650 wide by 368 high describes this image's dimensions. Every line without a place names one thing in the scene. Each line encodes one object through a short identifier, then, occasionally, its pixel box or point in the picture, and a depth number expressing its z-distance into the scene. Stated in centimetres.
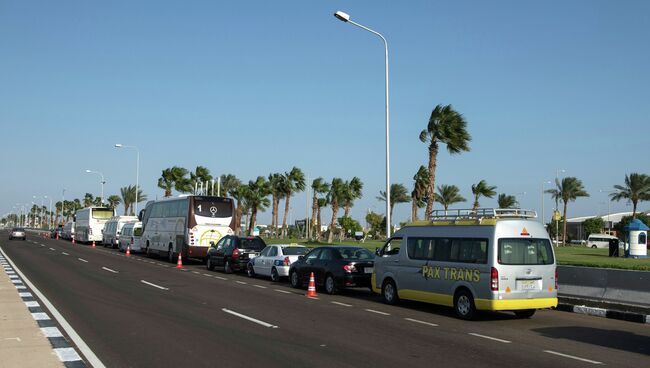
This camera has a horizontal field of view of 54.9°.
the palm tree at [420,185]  6297
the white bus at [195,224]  3331
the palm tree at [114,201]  13100
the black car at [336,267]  1883
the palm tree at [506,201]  9088
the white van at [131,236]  4472
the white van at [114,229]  5481
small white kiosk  3719
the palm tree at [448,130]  3791
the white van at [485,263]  1345
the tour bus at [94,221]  6178
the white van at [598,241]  7438
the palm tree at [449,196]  8256
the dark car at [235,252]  2730
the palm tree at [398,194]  9156
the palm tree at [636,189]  8200
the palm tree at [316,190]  8881
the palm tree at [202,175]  8019
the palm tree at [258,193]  8506
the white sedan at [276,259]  2348
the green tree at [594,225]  9944
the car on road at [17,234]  6967
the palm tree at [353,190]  9050
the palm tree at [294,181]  8444
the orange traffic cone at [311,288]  1828
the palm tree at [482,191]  8050
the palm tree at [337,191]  9012
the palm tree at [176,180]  8338
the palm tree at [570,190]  8638
